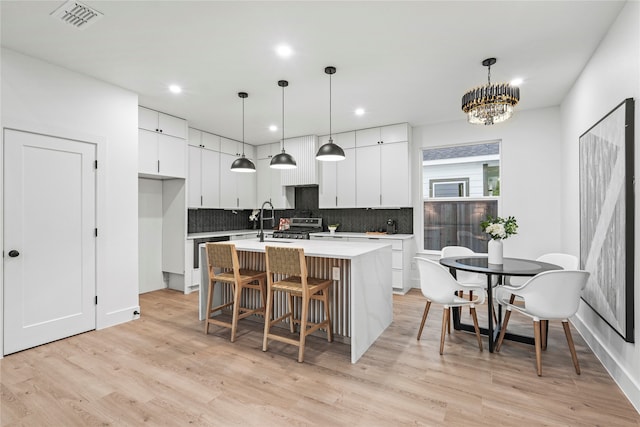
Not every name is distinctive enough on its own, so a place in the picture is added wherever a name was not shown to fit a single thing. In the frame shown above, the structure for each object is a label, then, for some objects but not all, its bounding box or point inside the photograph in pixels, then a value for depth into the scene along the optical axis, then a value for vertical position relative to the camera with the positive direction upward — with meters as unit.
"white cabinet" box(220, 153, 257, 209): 5.89 +0.54
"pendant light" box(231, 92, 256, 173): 3.85 +0.62
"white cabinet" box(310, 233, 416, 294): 4.89 -0.76
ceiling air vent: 2.24 +1.50
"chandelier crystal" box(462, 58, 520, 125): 2.67 +0.97
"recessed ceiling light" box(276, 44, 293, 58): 2.78 +1.49
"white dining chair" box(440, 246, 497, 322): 3.55 -0.72
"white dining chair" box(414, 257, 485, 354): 2.72 -0.68
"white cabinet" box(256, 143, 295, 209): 6.38 +0.62
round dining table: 2.65 -0.50
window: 4.82 +0.33
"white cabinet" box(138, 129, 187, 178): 4.34 +0.88
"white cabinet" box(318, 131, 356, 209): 5.60 +0.65
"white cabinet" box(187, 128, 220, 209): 5.27 +0.77
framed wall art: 2.12 -0.04
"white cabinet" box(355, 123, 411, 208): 5.10 +0.79
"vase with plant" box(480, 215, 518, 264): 2.90 -0.18
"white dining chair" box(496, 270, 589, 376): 2.33 -0.65
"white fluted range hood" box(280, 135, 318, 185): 5.87 +1.01
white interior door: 2.80 -0.23
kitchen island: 2.64 -0.66
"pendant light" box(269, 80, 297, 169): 3.56 +0.61
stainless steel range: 5.81 -0.26
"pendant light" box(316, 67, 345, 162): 3.26 +0.65
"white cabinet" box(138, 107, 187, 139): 4.34 +1.36
